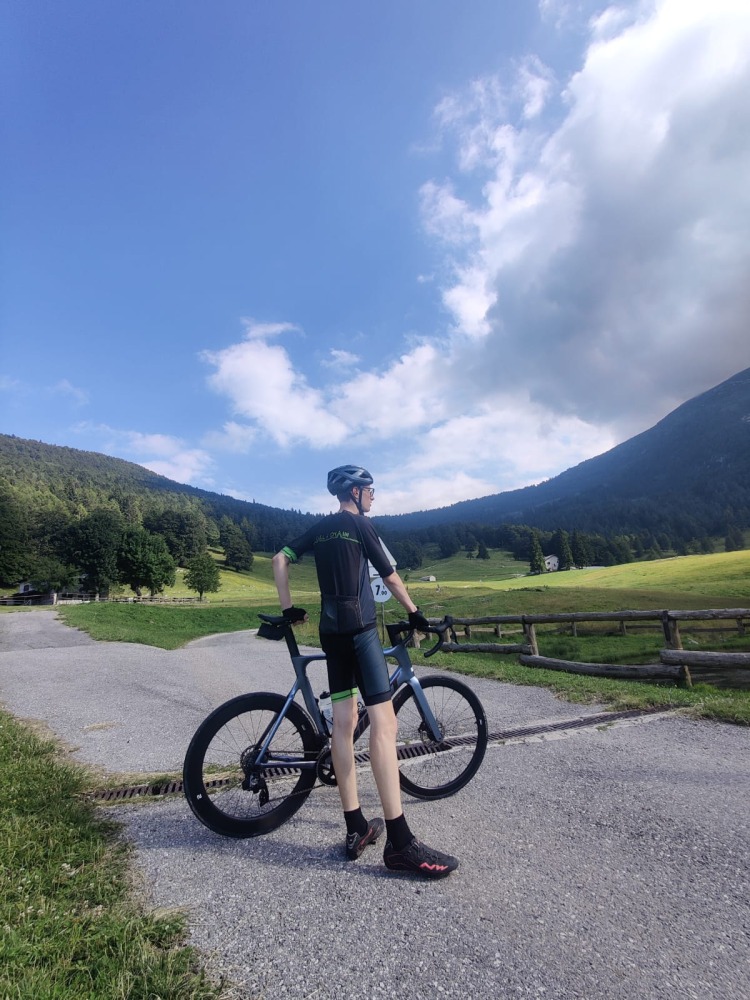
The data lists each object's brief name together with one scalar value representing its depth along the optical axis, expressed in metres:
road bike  3.56
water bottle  3.96
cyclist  3.15
